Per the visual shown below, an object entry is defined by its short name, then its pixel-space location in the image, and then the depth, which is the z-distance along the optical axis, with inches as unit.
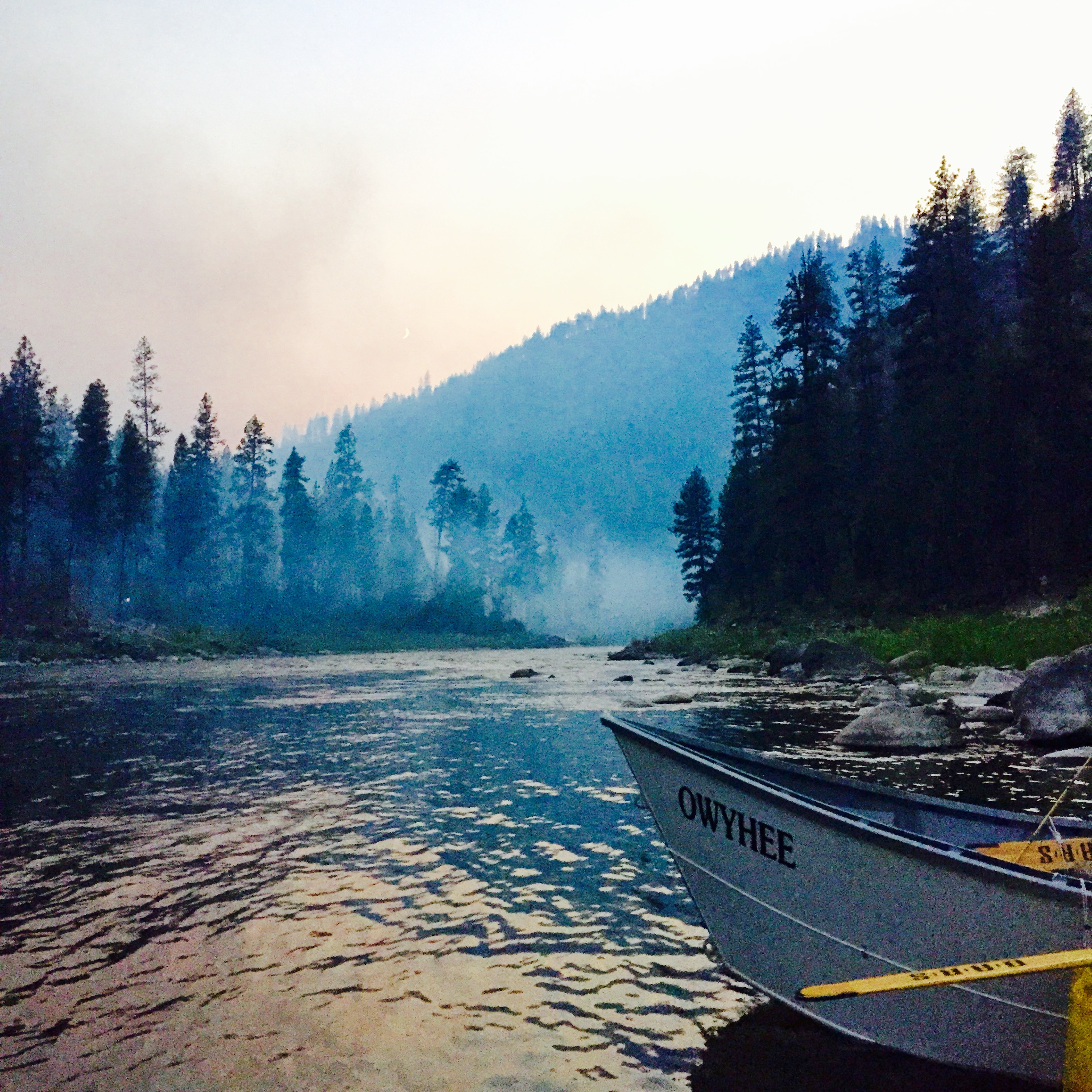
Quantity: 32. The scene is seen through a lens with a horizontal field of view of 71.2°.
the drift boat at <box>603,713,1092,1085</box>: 179.8
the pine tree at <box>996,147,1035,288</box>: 2888.8
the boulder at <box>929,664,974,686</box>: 986.7
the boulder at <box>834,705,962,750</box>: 608.4
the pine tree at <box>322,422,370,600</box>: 4222.4
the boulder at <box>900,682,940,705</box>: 835.4
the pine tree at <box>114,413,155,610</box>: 2834.6
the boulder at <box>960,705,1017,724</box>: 698.8
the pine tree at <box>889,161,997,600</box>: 1455.5
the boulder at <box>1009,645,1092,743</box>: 573.0
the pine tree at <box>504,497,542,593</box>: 4916.3
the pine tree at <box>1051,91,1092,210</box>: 3218.5
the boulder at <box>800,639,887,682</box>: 1203.2
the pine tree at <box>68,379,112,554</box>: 2785.4
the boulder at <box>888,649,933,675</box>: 1123.9
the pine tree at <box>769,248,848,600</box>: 1930.4
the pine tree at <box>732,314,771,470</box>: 2942.9
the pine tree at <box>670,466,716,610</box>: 3065.9
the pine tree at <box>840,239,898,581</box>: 1722.4
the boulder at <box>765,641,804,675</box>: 1380.4
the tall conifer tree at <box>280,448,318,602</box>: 4010.8
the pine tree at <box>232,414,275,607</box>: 3777.1
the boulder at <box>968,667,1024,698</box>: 829.2
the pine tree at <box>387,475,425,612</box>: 4201.3
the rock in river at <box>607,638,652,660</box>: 2268.7
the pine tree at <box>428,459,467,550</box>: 4384.8
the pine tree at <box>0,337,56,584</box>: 2352.4
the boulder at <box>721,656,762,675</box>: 1519.4
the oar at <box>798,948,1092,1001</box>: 145.5
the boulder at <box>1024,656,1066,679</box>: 625.9
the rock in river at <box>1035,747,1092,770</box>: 521.3
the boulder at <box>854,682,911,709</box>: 839.1
